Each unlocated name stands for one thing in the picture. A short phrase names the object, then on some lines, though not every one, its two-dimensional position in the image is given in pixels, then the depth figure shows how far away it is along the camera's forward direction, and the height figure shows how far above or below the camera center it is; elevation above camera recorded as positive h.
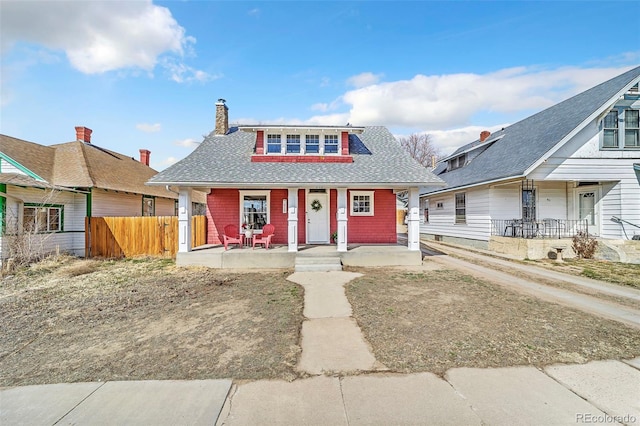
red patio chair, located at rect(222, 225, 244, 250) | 11.03 -0.76
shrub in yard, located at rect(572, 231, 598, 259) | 11.74 -1.28
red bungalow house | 11.93 +1.66
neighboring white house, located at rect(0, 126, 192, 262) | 10.86 +1.19
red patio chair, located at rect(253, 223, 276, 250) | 11.36 -0.79
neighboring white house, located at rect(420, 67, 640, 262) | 12.26 +1.68
